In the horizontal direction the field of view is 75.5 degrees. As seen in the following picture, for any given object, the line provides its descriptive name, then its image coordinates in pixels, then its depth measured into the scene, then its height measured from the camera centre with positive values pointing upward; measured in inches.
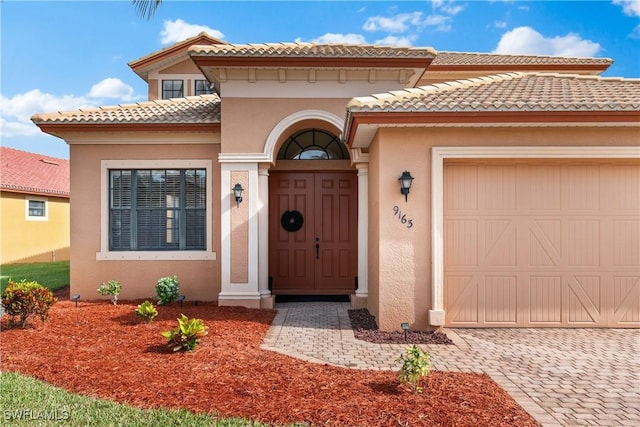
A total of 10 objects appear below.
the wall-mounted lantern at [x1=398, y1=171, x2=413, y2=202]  254.5 +23.5
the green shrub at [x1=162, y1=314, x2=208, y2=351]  209.3 -58.8
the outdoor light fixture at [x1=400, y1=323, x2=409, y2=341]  243.6 -63.2
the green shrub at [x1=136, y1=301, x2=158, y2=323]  263.0 -58.4
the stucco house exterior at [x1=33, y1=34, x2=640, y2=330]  261.1 +23.5
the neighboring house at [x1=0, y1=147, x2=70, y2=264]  675.4 +15.1
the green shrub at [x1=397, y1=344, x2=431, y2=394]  159.2 -57.8
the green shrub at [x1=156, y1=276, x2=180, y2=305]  325.1 -55.2
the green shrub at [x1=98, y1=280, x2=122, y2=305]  328.2 -54.6
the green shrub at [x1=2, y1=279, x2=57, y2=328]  245.8 -48.4
